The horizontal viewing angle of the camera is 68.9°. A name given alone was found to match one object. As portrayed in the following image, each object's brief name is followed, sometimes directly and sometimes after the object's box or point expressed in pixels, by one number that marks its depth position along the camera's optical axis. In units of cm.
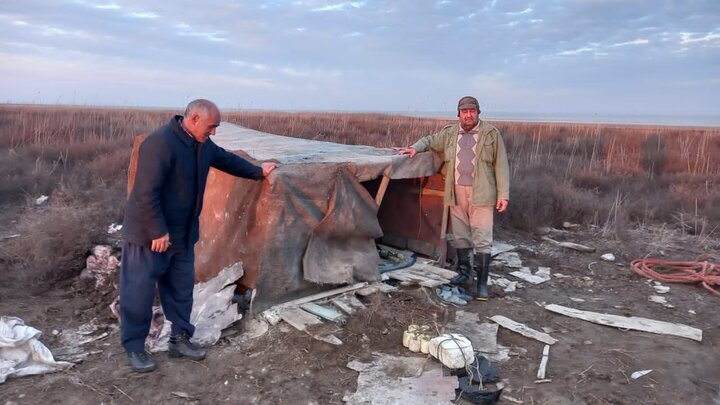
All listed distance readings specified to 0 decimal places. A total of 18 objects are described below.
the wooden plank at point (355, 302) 460
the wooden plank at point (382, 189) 521
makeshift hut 454
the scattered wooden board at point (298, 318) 424
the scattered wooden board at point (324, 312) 440
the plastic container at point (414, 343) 412
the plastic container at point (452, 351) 381
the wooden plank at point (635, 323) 468
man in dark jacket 341
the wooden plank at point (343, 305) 453
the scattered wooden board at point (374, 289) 486
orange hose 597
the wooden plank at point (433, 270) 549
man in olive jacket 514
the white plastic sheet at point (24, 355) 370
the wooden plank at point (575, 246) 730
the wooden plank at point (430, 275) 536
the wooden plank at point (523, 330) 450
